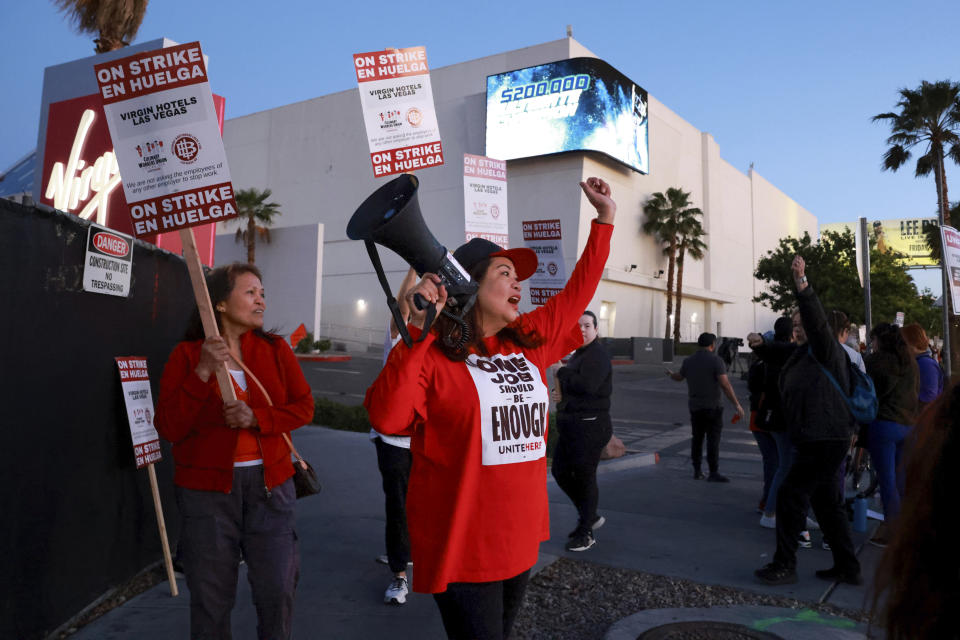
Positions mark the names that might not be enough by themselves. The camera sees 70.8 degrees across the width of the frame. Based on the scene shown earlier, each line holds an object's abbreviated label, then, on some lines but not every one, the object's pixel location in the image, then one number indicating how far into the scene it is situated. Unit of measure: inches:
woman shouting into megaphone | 87.7
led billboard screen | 1428.4
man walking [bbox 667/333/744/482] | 328.8
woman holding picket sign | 108.9
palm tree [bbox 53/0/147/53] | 384.8
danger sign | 156.9
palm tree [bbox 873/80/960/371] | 1003.3
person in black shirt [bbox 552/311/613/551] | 214.1
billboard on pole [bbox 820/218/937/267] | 3348.9
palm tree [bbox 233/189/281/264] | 1374.3
